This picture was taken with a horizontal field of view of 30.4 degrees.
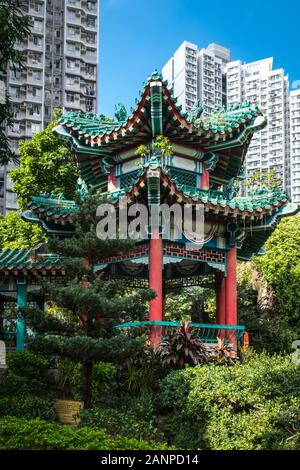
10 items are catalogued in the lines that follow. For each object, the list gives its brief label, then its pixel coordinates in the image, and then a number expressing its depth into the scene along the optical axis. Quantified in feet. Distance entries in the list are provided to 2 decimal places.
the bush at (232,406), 29.86
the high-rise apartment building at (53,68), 203.72
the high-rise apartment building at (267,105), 330.13
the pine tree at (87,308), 33.09
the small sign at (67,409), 36.81
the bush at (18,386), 39.14
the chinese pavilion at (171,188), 44.09
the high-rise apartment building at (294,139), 321.52
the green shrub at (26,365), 43.68
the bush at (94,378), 38.50
